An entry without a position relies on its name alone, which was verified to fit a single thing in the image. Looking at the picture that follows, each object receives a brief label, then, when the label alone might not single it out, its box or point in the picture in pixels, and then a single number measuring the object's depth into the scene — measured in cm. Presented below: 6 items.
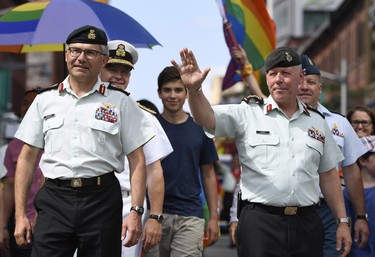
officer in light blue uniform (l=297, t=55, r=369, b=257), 1393
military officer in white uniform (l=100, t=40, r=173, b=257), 1202
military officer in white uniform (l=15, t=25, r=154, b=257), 1057
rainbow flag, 2025
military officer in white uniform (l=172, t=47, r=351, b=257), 1129
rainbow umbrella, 1469
